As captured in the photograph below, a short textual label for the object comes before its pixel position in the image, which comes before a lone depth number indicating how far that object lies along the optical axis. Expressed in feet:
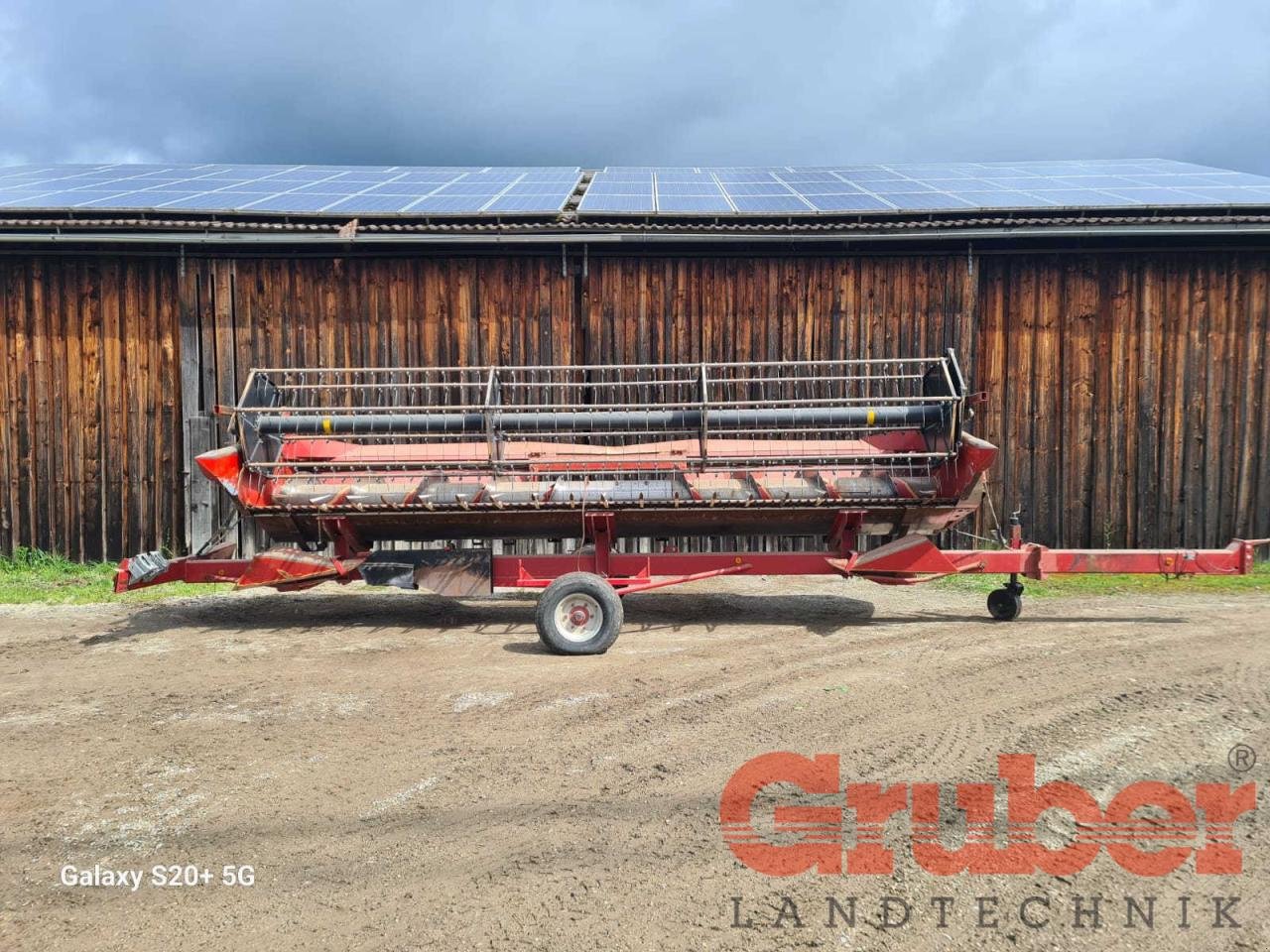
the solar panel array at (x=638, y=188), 31.07
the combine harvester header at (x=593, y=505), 20.52
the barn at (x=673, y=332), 30.71
